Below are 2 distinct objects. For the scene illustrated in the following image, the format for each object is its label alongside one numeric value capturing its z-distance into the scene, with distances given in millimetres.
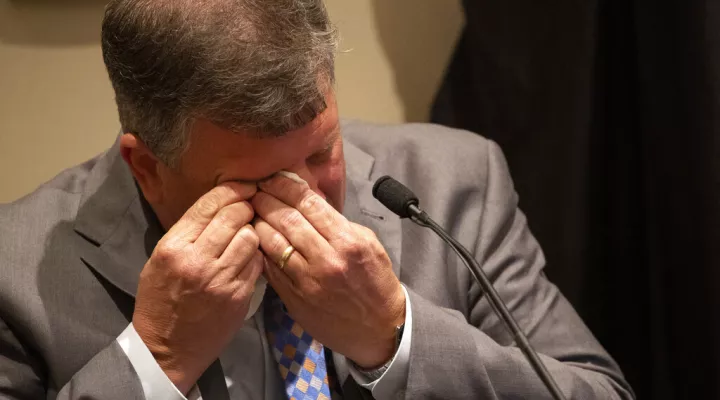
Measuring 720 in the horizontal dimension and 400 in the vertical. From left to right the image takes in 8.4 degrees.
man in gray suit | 3904
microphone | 3827
